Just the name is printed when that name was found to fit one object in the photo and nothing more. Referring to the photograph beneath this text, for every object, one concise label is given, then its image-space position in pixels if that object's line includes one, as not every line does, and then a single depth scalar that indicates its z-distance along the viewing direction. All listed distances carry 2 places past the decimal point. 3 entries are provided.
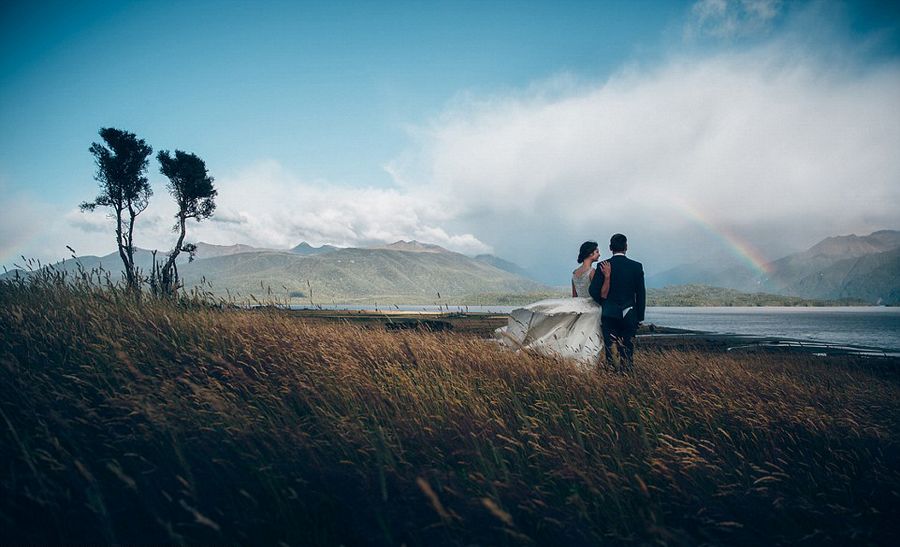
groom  8.07
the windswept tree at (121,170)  36.34
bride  8.70
